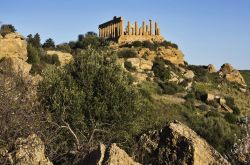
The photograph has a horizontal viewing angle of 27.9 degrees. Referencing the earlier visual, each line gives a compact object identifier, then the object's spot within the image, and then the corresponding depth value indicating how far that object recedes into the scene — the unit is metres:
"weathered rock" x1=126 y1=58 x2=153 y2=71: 74.81
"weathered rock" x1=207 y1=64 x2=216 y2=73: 99.97
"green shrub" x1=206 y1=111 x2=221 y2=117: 57.07
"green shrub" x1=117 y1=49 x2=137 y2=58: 78.56
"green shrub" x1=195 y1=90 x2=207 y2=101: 68.12
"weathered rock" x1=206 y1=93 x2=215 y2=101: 67.12
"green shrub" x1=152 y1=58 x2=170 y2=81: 74.51
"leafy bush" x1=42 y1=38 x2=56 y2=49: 84.75
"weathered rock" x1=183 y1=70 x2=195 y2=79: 82.73
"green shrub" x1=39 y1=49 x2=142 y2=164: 24.30
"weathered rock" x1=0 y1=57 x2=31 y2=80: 42.46
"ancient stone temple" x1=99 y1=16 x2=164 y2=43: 95.75
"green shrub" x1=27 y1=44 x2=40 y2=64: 57.19
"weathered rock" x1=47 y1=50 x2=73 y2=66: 67.11
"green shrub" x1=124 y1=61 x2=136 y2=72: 72.19
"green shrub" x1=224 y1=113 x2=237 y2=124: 56.52
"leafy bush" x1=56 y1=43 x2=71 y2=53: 79.07
